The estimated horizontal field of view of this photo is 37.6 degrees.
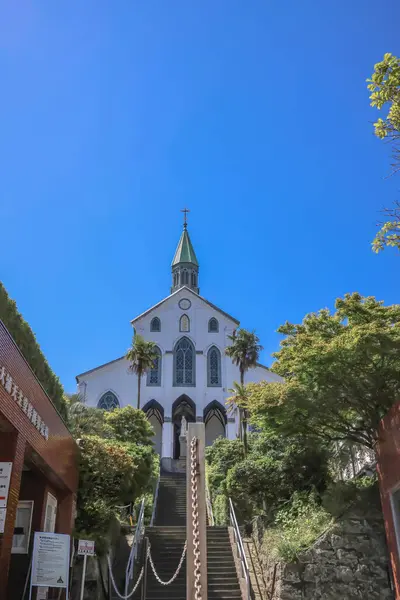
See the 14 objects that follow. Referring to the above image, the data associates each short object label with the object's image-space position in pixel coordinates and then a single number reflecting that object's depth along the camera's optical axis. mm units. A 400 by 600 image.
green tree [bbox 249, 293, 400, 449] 14102
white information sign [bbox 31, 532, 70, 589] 11125
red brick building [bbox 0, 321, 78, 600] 9641
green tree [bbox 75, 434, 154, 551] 15781
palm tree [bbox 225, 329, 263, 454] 37188
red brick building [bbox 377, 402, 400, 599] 13305
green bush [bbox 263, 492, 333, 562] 13906
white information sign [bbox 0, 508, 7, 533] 9531
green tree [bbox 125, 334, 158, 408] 40062
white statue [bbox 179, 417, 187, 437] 40019
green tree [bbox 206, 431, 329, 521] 19359
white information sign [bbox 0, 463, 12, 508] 9672
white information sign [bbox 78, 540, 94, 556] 11453
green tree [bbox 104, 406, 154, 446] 31938
